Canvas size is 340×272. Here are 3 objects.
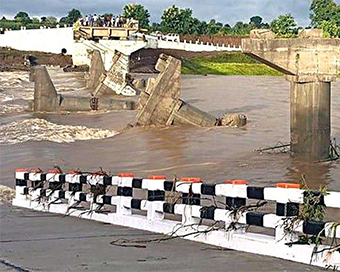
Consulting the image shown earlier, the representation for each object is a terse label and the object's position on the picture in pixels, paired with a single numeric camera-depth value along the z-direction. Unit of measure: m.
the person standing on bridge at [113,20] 89.66
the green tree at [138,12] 148.88
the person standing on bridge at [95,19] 87.18
